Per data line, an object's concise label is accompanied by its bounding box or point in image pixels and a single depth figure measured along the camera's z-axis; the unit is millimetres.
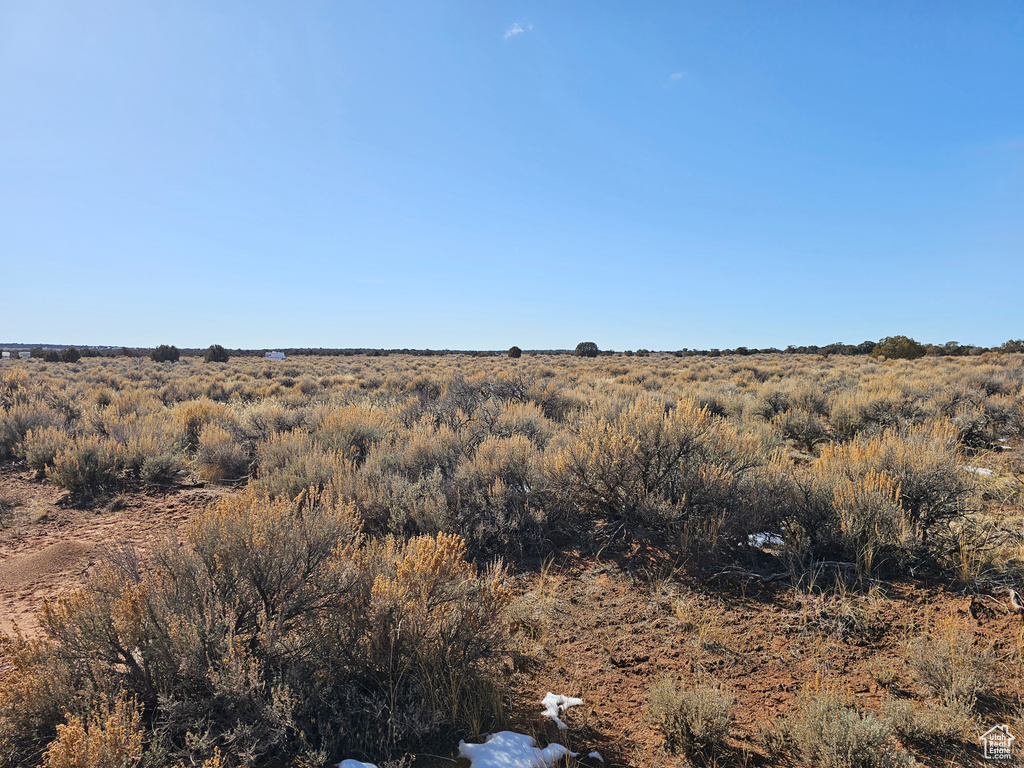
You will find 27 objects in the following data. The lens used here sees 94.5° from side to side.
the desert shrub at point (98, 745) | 1760
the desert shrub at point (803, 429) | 9094
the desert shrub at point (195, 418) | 8965
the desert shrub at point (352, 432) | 7243
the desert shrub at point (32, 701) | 2166
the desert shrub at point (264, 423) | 8789
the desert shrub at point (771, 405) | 11000
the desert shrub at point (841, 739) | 2221
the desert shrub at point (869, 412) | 9188
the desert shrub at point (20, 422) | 8508
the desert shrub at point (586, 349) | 50562
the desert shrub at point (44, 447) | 7512
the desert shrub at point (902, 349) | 30912
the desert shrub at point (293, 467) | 5738
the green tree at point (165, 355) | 34812
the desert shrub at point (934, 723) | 2387
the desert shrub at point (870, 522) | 4023
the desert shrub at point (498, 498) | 4871
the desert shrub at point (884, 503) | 4082
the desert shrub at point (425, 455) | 6266
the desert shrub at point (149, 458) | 7246
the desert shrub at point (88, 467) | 6766
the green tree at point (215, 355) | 37188
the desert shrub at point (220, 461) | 7578
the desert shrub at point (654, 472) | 4859
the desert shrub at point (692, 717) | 2502
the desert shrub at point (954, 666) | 2617
